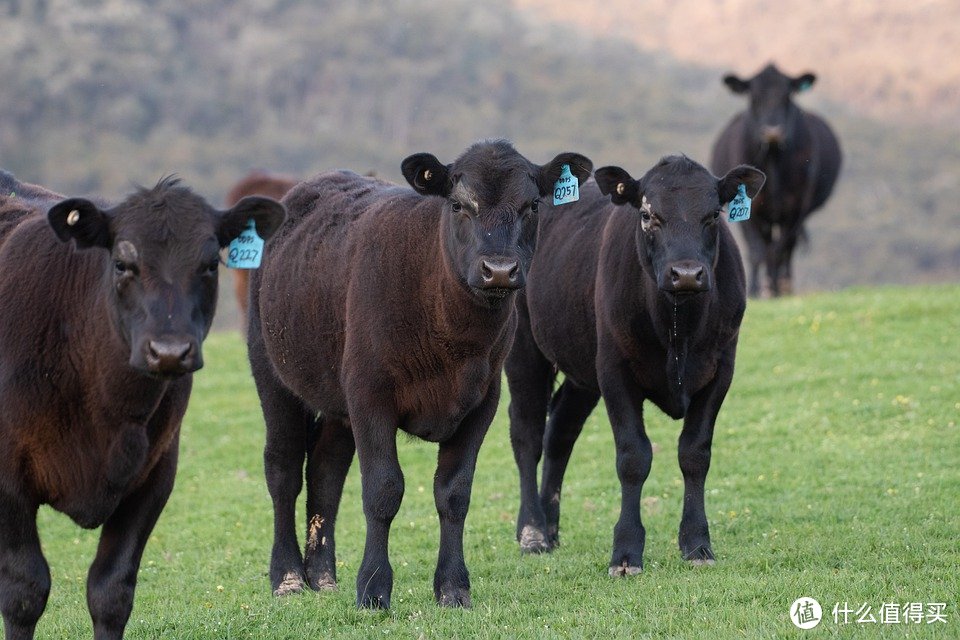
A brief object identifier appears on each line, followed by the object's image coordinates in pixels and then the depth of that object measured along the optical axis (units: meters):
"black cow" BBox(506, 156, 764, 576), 18.11
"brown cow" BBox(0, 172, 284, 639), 13.21
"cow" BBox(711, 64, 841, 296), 43.37
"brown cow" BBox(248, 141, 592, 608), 16.27
